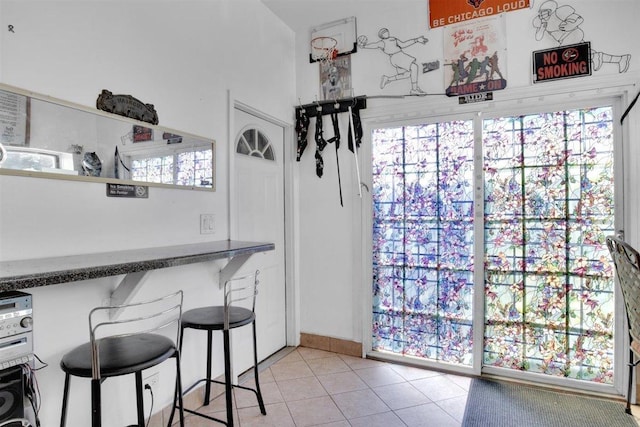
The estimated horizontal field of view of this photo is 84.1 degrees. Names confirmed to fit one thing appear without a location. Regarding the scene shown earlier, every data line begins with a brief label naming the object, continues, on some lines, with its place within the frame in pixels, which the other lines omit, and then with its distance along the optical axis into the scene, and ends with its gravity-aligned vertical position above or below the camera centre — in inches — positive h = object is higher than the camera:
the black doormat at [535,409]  79.1 -47.1
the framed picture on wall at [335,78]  116.6 +45.2
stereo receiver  40.0 -12.9
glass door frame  89.0 -0.2
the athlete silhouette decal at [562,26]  88.9 +47.9
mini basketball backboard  115.6 +58.1
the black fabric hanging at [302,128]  120.6 +29.3
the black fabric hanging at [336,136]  116.8 +25.9
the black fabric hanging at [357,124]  113.7 +28.8
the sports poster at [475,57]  98.3 +44.2
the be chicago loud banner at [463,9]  97.3 +57.6
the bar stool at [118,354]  46.7 -20.2
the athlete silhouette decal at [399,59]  107.2 +47.2
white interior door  101.0 +1.8
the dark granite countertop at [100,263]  40.2 -6.6
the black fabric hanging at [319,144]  118.9 +23.4
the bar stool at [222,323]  68.9 -21.7
